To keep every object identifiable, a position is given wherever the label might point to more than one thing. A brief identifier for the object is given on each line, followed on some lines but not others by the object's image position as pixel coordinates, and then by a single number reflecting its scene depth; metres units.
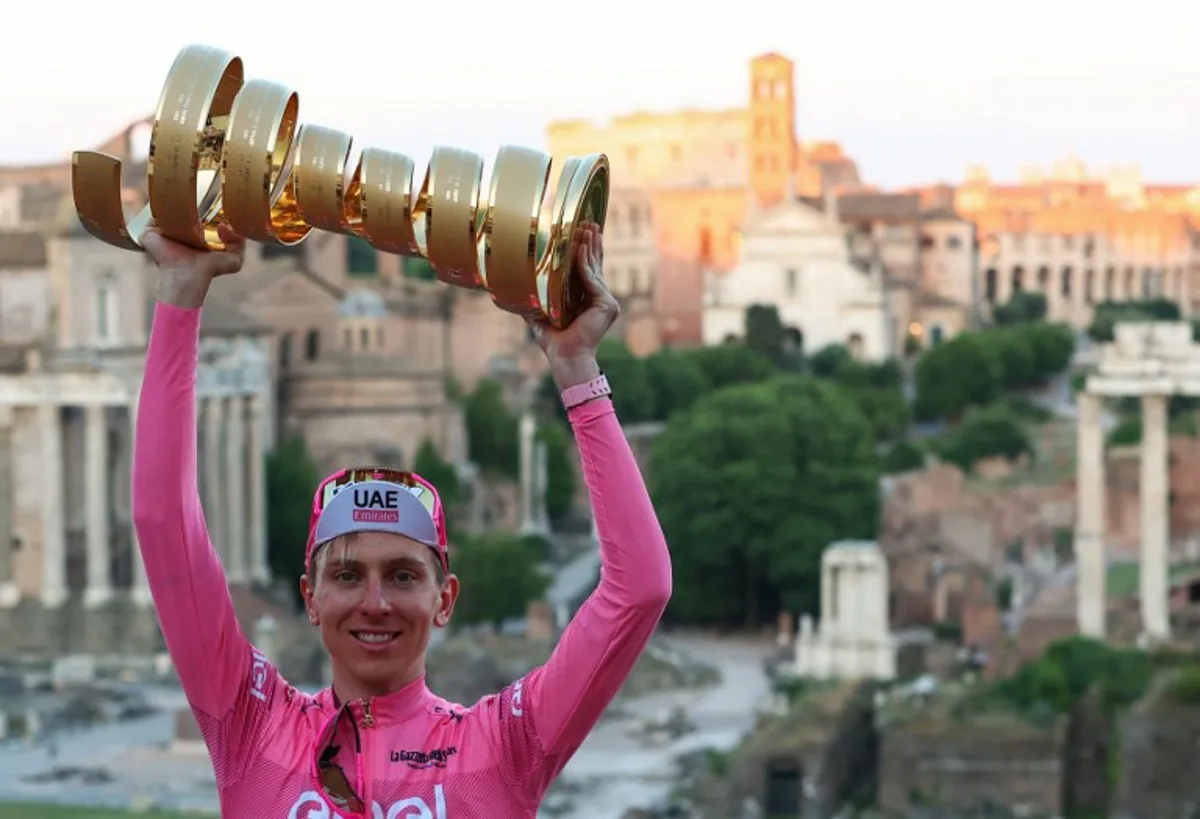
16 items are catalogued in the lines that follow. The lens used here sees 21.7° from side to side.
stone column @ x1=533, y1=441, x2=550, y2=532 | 55.72
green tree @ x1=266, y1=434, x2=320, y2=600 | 48.19
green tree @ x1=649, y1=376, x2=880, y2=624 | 45.66
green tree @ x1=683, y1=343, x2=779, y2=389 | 73.00
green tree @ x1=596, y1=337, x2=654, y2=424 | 67.81
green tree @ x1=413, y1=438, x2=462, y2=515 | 51.56
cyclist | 4.76
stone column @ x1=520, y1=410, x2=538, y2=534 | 55.45
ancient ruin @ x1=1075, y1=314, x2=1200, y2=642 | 39.47
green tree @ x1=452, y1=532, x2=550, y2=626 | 43.91
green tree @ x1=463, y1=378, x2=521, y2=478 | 59.69
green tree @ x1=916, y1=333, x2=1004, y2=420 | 75.19
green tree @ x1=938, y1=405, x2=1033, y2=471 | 63.53
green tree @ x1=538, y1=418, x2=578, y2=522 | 57.12
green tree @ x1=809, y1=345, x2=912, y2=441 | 70.19
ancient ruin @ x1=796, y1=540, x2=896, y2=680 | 40.06
